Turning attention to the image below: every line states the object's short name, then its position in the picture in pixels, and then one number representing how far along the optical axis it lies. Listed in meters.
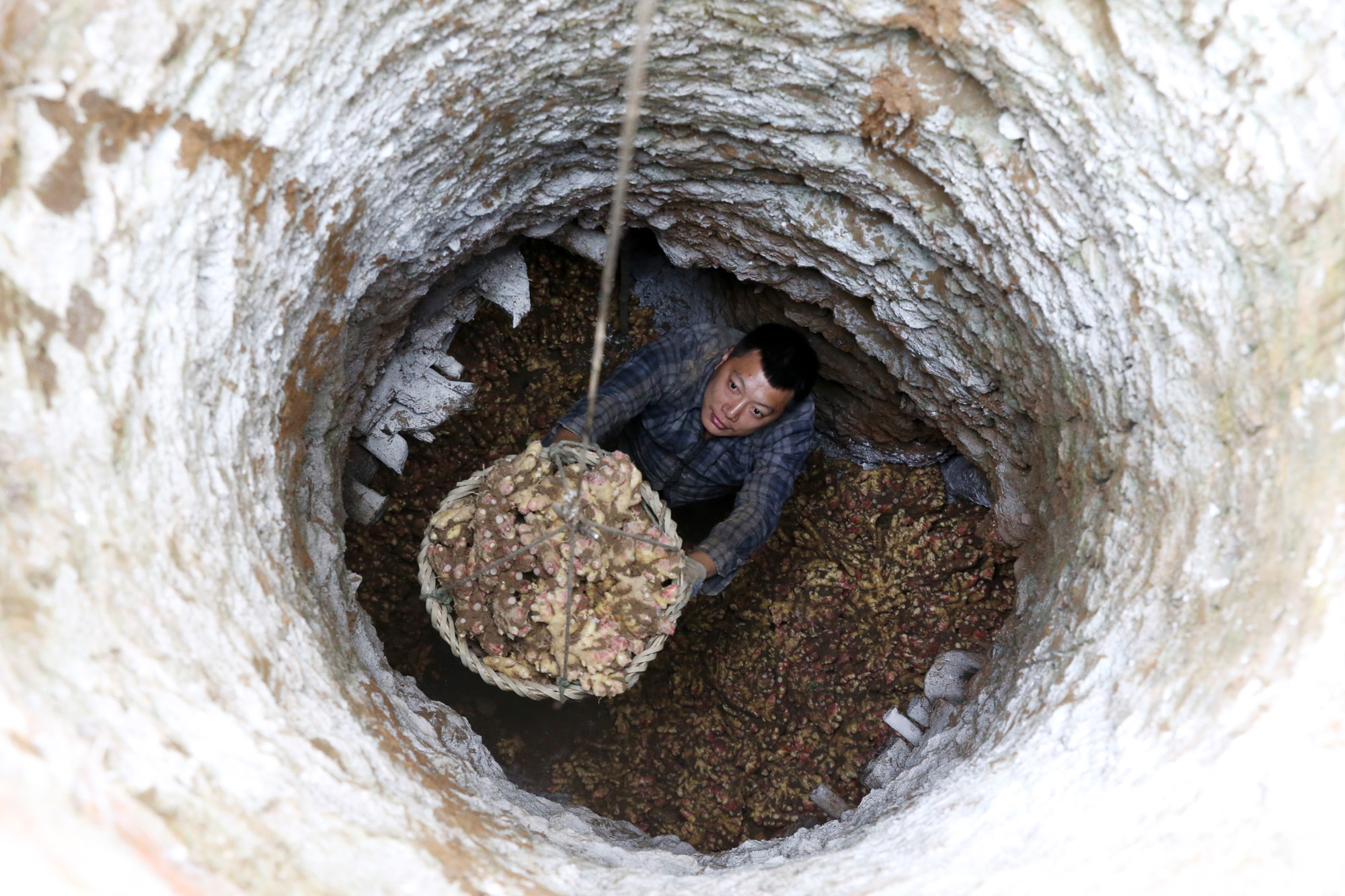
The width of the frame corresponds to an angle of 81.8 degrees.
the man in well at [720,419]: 2.96
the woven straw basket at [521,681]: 2.52
